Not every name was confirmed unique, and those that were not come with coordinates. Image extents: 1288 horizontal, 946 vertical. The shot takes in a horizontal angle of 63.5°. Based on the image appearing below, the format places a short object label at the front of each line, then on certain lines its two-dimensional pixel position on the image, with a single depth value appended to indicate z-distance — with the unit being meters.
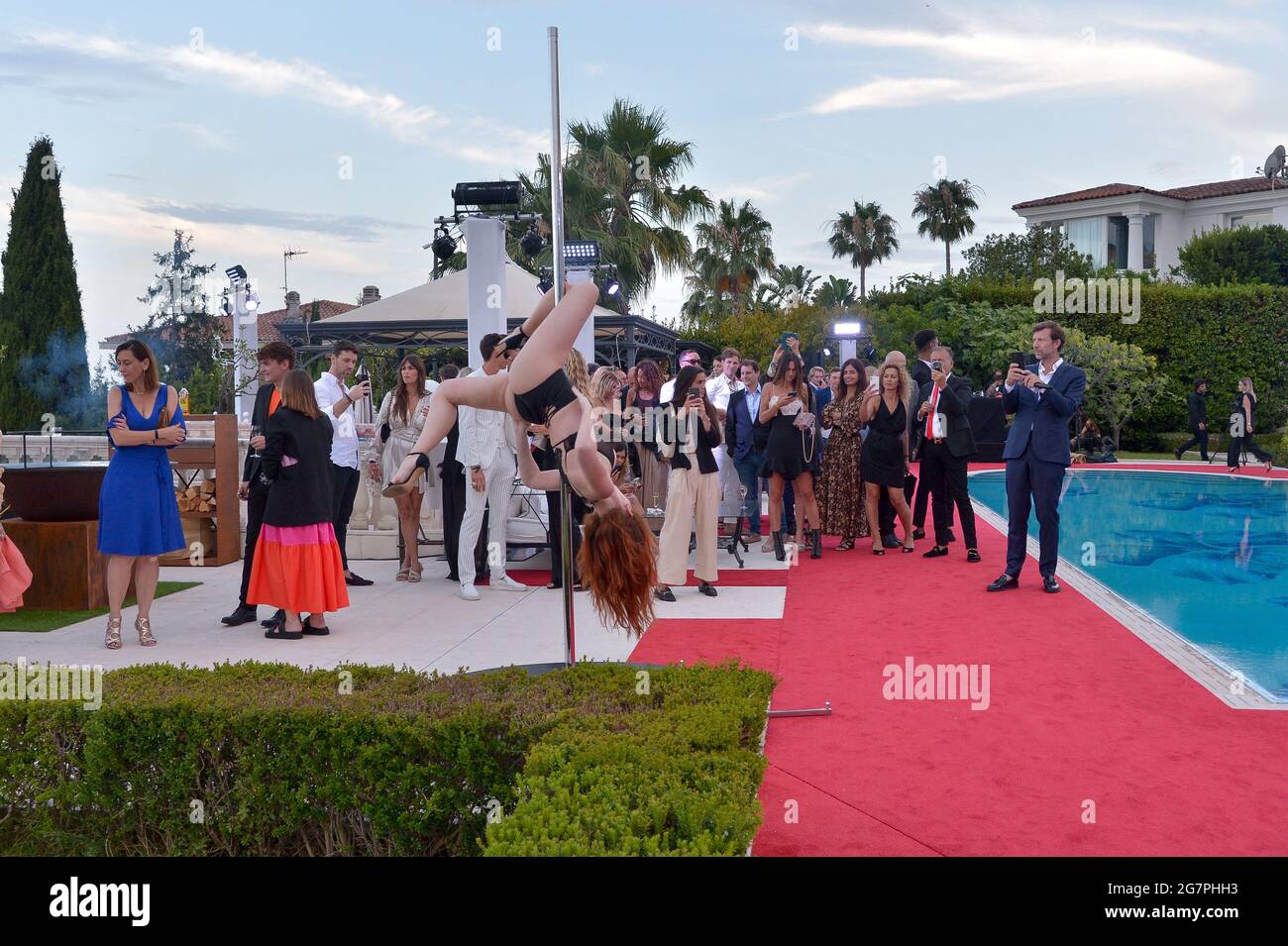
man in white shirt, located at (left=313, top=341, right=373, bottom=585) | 8.55
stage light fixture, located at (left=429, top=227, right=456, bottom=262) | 11.20
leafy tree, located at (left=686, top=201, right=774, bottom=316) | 40.47
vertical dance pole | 4.61
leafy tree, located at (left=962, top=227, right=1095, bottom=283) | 36.50
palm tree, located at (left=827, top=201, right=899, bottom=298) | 47.06
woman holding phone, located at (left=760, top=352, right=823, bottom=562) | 10.24
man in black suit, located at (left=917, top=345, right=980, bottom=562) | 10.43
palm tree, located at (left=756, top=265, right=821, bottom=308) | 42.56
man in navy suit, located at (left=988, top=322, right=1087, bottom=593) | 8.34
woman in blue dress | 6.72
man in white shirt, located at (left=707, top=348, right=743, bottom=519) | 11.19
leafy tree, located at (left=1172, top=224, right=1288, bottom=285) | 38.31
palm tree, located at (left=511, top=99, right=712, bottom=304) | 25.42
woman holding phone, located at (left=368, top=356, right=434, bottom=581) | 9.16
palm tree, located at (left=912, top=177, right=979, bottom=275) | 47.06
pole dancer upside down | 3.46
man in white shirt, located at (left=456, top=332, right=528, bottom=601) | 8.47
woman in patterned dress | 11.00
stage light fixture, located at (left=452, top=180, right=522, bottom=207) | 9.66
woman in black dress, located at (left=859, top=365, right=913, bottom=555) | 10.50
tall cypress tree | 25.81
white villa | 45.84
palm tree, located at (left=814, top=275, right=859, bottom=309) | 44.97
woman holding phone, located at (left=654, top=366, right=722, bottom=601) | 8.52
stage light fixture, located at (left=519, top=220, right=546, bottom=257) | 11.23
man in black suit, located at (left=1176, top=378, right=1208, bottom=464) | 24.59
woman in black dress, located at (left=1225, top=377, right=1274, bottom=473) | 21.61
